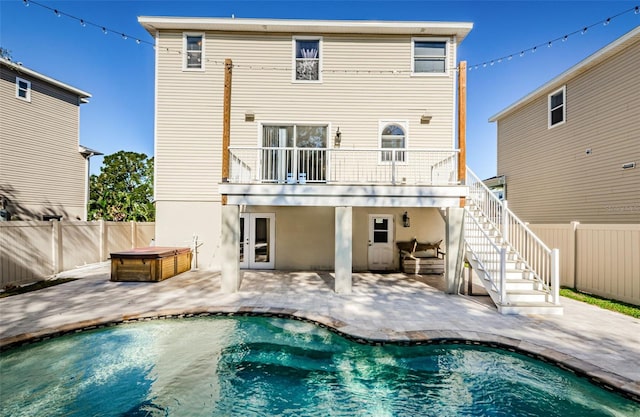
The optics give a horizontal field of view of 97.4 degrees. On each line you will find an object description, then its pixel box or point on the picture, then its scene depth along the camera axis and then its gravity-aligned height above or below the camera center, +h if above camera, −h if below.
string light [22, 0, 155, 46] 6.78 +5.14
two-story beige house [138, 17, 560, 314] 9.47 +3.62
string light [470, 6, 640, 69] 6.50 +4.96
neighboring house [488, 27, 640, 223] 8.64 +2.70
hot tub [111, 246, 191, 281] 7.80 -1.57
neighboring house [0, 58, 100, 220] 11.80 +2.79
